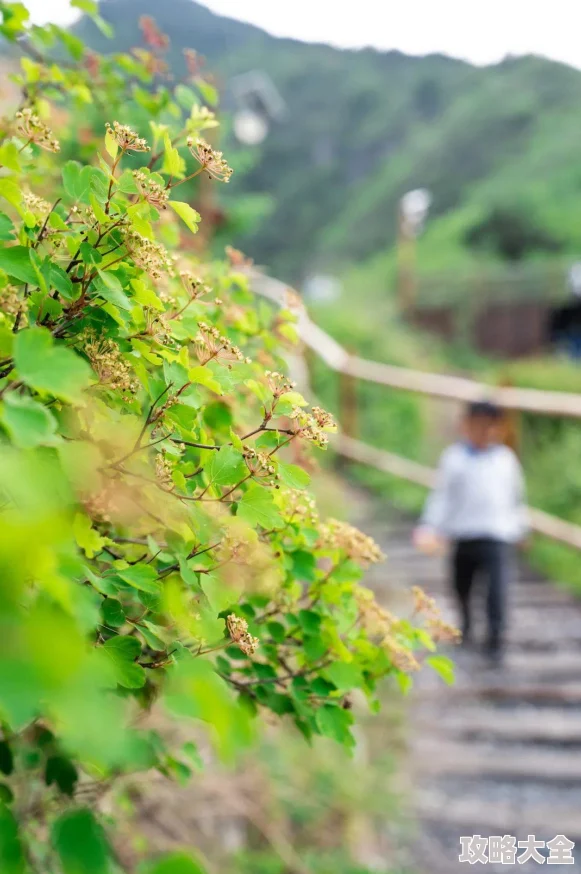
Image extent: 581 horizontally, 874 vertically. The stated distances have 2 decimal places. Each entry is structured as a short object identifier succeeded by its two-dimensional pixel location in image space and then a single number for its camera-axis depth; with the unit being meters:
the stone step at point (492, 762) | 2.89
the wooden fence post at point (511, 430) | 4.48
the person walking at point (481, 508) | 3.26
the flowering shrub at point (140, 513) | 0.36
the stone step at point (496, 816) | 2.64
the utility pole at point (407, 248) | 14.51
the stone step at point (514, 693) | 3.25
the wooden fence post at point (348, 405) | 6.16
